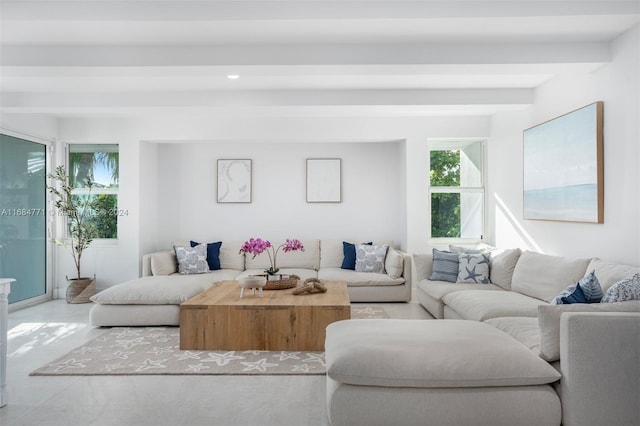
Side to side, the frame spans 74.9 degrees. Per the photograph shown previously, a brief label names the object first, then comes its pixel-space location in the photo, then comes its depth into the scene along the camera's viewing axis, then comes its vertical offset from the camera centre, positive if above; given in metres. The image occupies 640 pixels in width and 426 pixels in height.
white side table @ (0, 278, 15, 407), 2.52 -0.75
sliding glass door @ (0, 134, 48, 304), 4.95 -0.04
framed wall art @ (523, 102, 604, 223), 3.44 +0.43
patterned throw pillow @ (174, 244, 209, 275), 5.45 -0.61
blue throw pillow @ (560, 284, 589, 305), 2.57 -0.52
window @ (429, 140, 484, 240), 5.84 +0.36
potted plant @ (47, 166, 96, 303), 5.43 -0.16
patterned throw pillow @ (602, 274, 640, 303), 2.45 -0.46
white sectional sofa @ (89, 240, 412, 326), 4.23 -0.78
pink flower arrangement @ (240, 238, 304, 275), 4.25 -0.34
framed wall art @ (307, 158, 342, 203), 6.23 +0.47
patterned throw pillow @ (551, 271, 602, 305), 2.57 -0.49
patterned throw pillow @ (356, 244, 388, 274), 5.56 -0.59
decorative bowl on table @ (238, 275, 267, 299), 3.88 -0.64
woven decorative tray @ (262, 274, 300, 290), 4.23 -0.71
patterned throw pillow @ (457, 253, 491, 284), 4.51 -0.60
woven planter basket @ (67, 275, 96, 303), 5.41 -1.00
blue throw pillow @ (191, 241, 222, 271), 5.74 -0.57
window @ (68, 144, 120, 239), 5.89 +0.48
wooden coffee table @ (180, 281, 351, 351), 3.53 -0.94
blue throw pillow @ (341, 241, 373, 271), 5.72 -0.59
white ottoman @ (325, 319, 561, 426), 2.04 -0.87
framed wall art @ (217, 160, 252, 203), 6.23 +0.49
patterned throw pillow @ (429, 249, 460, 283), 4.66 -0.59
